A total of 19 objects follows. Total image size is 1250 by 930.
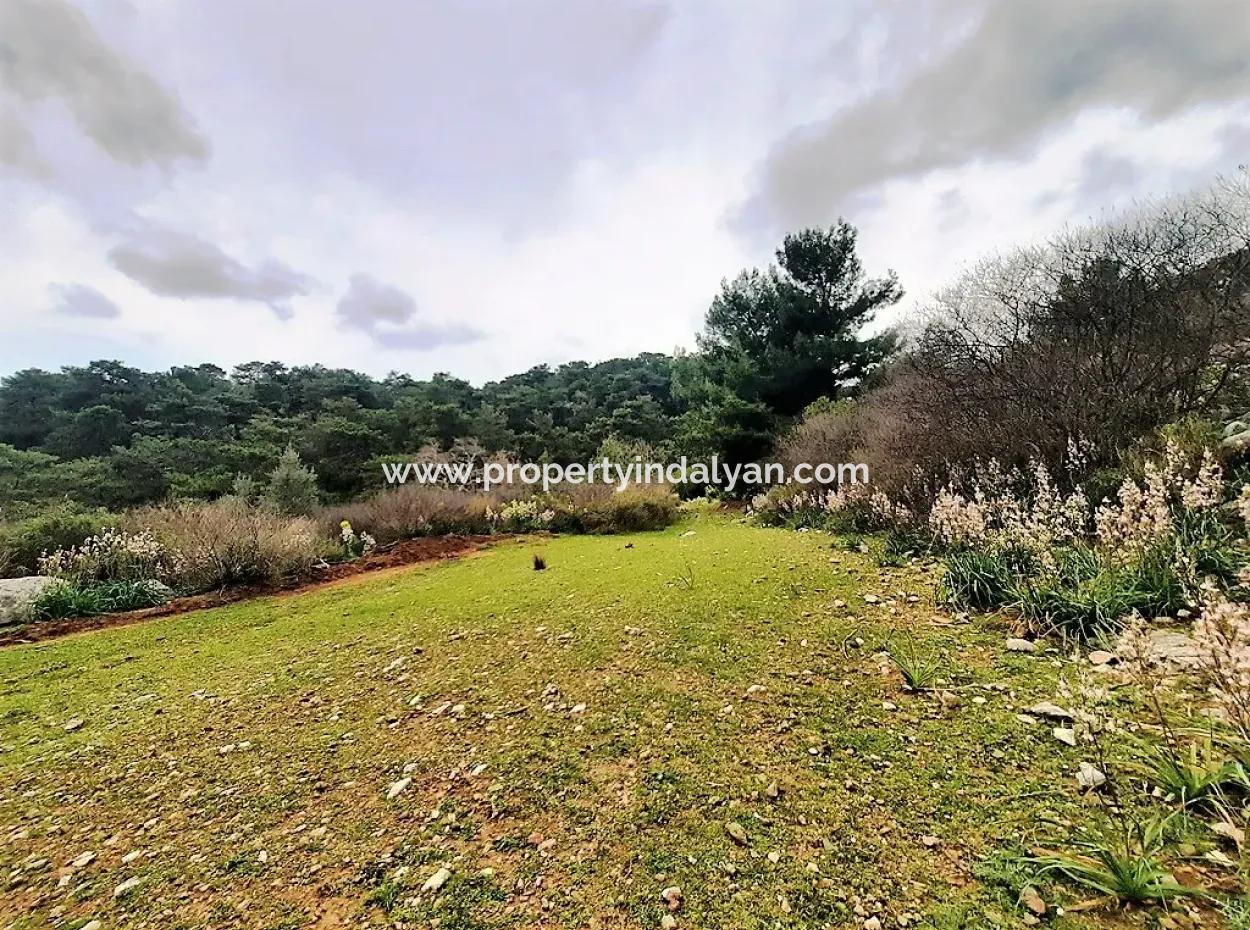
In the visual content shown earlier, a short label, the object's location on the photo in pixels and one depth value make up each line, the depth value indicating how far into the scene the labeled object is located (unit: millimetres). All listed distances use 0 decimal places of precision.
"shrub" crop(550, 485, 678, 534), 8148
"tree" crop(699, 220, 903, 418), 12531
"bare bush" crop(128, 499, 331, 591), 5156
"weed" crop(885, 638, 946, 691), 1896
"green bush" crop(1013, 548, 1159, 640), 2170
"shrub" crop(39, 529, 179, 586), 5168
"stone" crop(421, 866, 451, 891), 1192
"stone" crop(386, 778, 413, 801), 1567
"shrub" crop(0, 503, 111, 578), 5833
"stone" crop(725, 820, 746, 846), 1255
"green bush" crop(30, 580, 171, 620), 4430
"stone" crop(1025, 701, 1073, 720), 1578
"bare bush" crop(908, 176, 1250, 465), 4434
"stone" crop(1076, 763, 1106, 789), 1273
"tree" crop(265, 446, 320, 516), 11922
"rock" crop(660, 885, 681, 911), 1093
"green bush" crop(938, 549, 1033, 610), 2652
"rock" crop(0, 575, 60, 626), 4301
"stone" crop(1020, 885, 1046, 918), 972
